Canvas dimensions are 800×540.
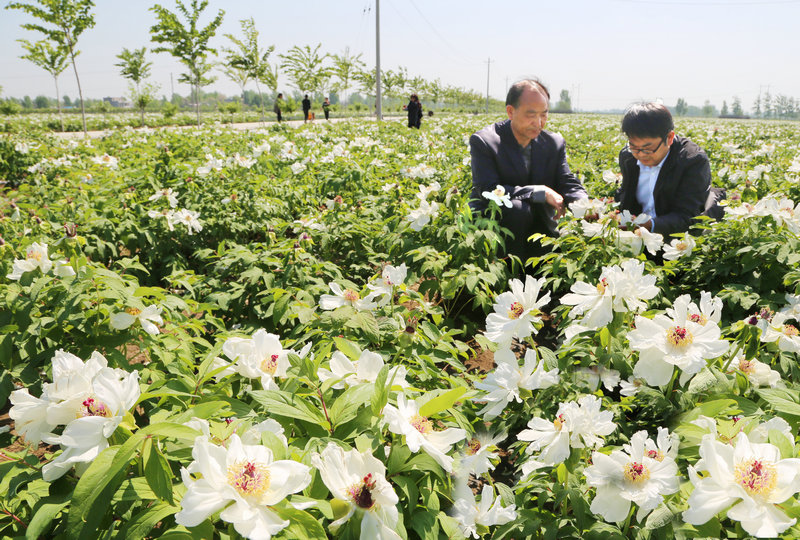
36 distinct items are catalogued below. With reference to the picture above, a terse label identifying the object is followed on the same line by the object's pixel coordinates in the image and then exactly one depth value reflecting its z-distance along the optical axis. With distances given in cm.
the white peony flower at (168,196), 377
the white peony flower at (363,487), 90
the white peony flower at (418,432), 100
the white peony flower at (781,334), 142
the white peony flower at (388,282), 180
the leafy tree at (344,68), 2986
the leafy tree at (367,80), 3319
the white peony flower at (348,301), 177
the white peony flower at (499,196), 299
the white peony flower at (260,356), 128
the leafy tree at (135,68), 2462
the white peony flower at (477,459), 123
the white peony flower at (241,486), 79
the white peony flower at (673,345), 117
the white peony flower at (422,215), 305
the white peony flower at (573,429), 115
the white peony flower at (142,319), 177
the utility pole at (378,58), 2353
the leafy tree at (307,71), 2702
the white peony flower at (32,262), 207
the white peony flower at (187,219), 356
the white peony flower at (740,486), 86
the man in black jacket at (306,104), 2212
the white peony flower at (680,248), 256
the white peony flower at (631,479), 99
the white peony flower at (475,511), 117
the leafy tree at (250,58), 2297
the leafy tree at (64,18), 1652
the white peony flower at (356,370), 126
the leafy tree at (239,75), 2348
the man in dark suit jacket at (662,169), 299
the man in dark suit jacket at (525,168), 350
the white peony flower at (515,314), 146
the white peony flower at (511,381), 137
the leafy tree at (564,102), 11462
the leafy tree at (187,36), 1866
